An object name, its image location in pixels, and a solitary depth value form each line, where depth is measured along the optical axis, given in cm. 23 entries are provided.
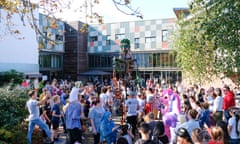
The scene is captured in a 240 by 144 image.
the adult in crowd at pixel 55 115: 908
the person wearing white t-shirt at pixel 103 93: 1126
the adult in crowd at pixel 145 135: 456
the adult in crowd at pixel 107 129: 723
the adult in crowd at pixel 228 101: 995
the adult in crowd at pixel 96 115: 784
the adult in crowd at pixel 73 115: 740
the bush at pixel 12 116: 774
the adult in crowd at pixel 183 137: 436
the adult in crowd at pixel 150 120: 641
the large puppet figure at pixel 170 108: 692
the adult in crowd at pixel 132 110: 920
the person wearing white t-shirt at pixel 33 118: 789
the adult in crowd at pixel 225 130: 698
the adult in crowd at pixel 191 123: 591
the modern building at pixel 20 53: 2706
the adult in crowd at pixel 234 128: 706
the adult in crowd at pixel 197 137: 453
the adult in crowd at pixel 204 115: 859
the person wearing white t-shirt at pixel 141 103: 946
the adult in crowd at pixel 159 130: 603
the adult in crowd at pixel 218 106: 945
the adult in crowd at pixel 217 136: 484
